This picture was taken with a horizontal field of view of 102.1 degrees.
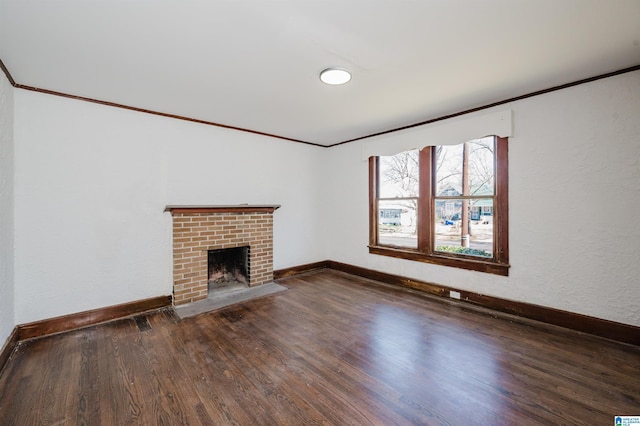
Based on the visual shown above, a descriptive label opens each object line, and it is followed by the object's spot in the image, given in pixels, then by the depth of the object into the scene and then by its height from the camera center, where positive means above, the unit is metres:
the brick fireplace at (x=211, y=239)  3.36 -0.38
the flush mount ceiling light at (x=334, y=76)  2.29 +1.25
